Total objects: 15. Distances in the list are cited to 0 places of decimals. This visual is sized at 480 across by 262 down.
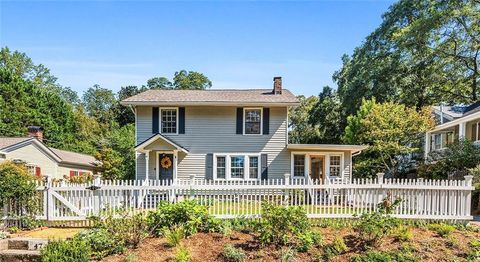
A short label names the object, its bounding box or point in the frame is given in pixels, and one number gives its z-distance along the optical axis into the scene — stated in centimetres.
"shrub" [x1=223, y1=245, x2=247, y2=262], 678
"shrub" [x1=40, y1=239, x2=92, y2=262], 636
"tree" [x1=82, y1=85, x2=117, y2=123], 5556
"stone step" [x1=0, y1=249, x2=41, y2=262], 705
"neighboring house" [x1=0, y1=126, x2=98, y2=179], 2283
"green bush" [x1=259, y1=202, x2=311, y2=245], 731
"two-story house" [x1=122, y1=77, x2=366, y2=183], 1636
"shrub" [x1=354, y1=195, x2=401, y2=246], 737
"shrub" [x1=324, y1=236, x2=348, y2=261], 700
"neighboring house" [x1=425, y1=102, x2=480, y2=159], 1963
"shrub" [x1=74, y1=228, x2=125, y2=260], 707
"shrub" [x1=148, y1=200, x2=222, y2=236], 811
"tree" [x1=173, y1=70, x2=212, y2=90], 5038
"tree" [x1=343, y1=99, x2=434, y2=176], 1955
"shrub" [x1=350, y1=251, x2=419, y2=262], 680
